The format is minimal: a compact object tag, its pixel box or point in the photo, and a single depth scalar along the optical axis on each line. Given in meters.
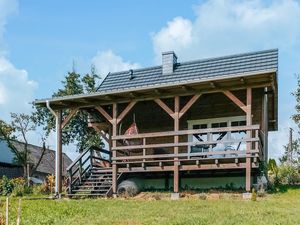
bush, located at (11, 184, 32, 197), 18.93
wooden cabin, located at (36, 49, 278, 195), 15.07
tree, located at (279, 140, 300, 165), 27.40
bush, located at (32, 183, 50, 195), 19.89
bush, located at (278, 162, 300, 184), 18.34
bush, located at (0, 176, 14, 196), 19.95
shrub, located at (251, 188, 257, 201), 13.12
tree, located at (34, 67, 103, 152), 27.77
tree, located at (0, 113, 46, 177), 28.83
